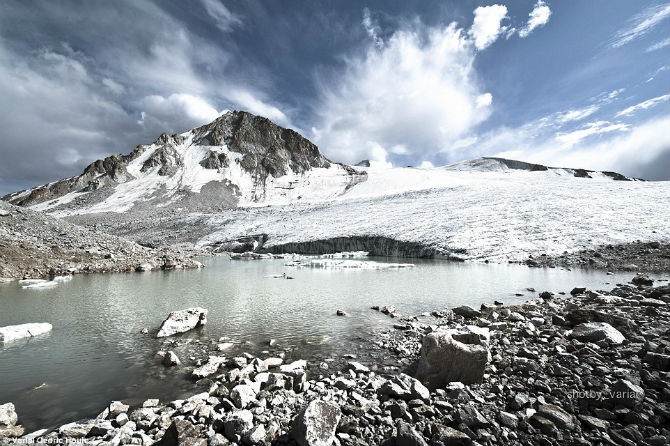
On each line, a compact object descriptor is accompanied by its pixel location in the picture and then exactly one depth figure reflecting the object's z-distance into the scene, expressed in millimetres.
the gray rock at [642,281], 16448
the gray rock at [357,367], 6886
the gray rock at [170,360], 7492
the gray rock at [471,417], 4586
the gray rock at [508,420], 4570
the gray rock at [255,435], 4377
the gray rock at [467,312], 11246
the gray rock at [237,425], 4480
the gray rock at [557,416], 4432
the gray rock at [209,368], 6742
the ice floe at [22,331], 9070
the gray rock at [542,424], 4359
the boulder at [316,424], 4281
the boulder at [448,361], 5953
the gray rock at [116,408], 5181
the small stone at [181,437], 4297
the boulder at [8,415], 4851
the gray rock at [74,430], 4594
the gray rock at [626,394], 4766
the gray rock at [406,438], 4145
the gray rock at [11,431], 4637
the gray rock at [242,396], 5294
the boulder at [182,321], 9812
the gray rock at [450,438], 4265
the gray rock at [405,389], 5340
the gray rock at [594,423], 4347
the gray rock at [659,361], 5613
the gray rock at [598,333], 7078
